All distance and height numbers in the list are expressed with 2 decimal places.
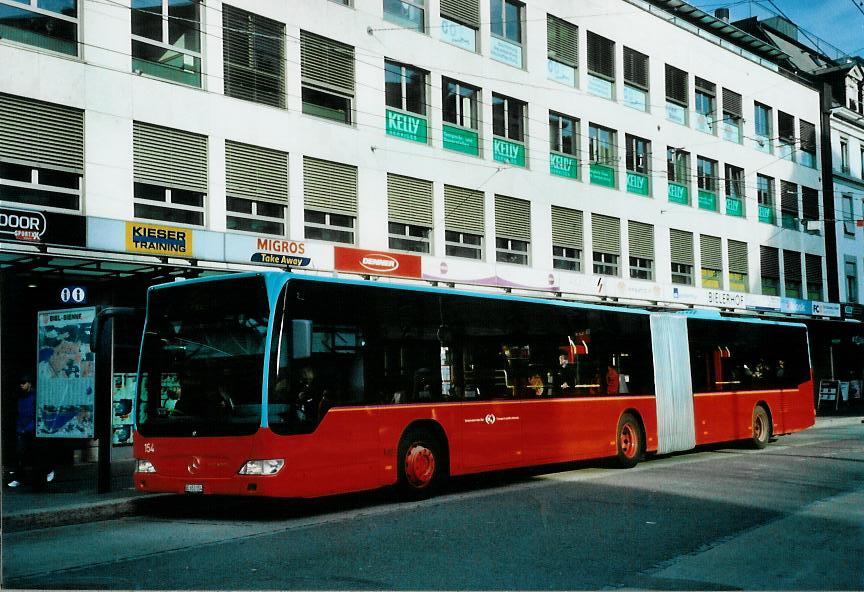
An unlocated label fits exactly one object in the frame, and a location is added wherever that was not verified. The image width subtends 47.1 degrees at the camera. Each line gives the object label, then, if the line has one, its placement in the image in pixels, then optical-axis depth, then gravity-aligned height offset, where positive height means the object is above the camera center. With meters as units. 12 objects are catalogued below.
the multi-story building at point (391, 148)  17.92 +5.51
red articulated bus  11.09 -0.14
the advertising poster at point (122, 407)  18.58 -0.45
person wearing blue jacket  14.59 -0.64
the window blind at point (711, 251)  36.41 +4.26
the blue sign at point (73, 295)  18.22 +1.64
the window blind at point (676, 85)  35.16 +10.04
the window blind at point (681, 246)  34.81 +4.28
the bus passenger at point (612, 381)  17.20 -0.21
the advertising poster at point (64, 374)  14.25 +0.16
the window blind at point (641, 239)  32.84 +4.33
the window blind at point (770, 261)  40.28 +4.23
